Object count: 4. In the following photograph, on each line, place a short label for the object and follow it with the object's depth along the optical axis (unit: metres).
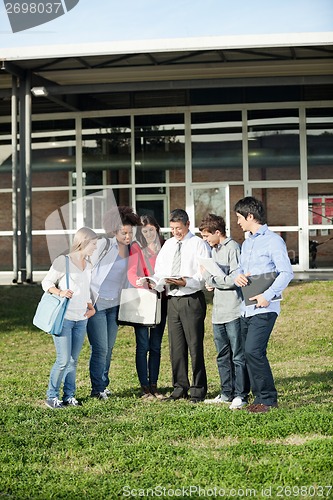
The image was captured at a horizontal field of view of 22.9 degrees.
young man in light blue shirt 6.95
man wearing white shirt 7.95
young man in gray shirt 7.68
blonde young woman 7.73
